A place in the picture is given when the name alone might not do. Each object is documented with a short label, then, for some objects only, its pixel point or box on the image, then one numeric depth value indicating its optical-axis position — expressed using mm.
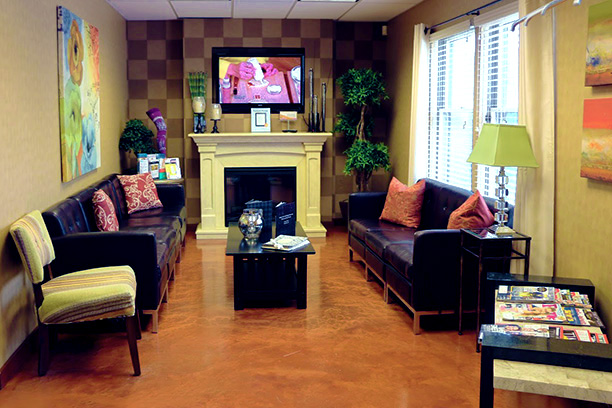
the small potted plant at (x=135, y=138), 7559
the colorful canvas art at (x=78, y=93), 5061
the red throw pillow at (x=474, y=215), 4645
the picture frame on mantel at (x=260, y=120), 8102
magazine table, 2562
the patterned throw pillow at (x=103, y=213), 5176
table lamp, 4230
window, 5223
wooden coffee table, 5027
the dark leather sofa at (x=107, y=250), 4289
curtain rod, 5406
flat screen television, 8148
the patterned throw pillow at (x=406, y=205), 6121
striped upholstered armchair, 3701
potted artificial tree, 7844
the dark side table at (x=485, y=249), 4160
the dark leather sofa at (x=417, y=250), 4488
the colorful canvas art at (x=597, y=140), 3551
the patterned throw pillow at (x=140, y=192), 6629
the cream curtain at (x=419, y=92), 6969
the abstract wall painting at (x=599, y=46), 3543
